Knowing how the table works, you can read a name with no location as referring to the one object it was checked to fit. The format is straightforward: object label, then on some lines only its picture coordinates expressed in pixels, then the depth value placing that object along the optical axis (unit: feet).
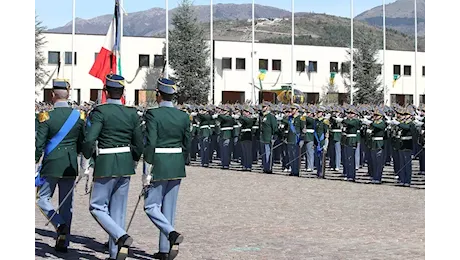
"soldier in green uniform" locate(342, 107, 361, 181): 61.62
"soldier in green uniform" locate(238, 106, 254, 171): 72.69
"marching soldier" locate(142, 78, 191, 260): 25.46
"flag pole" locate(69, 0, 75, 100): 116.25
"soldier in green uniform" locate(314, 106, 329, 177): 65.21
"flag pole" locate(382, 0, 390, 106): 194.93
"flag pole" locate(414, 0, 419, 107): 128.16
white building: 179.32
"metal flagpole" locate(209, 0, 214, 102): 129.95
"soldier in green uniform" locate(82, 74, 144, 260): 24.84
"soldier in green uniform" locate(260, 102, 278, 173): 69.46
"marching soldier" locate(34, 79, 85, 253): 27.61
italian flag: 46.57
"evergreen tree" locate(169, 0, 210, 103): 182.80
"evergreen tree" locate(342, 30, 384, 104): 181.06
